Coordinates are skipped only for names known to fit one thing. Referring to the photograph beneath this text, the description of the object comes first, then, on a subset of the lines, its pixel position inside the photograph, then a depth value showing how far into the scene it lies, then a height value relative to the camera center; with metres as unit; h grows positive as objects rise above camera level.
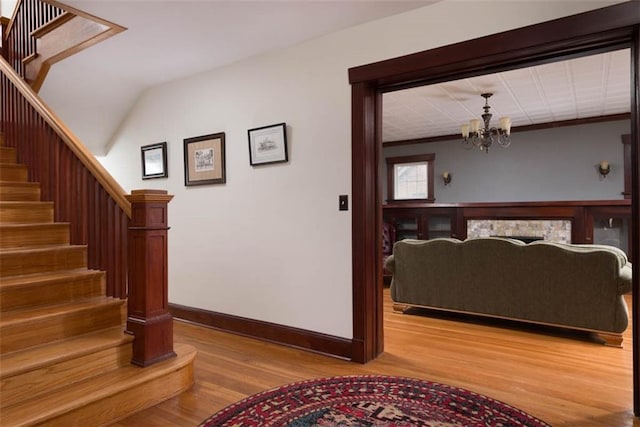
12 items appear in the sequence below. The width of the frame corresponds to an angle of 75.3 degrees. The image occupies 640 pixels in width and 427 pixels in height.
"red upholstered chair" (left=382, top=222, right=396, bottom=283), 6.76 -0.53
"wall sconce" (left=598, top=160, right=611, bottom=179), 6.06 +0.53
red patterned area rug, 1.96 -1.03
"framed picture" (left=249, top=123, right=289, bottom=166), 3.19 +0.50
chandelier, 4.85 +0.94
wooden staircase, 1.90 -0.71
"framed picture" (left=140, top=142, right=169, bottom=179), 4.04 +0.48
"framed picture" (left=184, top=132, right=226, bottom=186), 3.61 +0.43
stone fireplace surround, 6.14 -0.38
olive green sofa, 3.19 -0.66
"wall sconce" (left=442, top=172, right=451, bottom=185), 7.33 +0.49
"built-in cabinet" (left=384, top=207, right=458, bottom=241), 6.88 -0.28
